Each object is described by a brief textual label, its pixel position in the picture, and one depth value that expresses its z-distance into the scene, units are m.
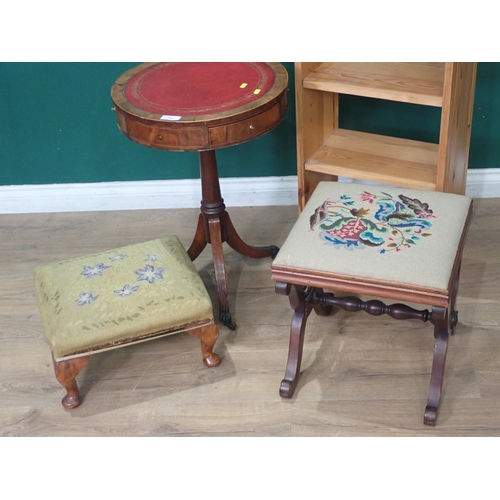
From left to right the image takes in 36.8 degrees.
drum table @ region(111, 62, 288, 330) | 2.28
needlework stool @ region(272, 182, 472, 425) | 2.02
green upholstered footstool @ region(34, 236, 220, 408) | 2.29
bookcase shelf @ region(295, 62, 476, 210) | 2.50
